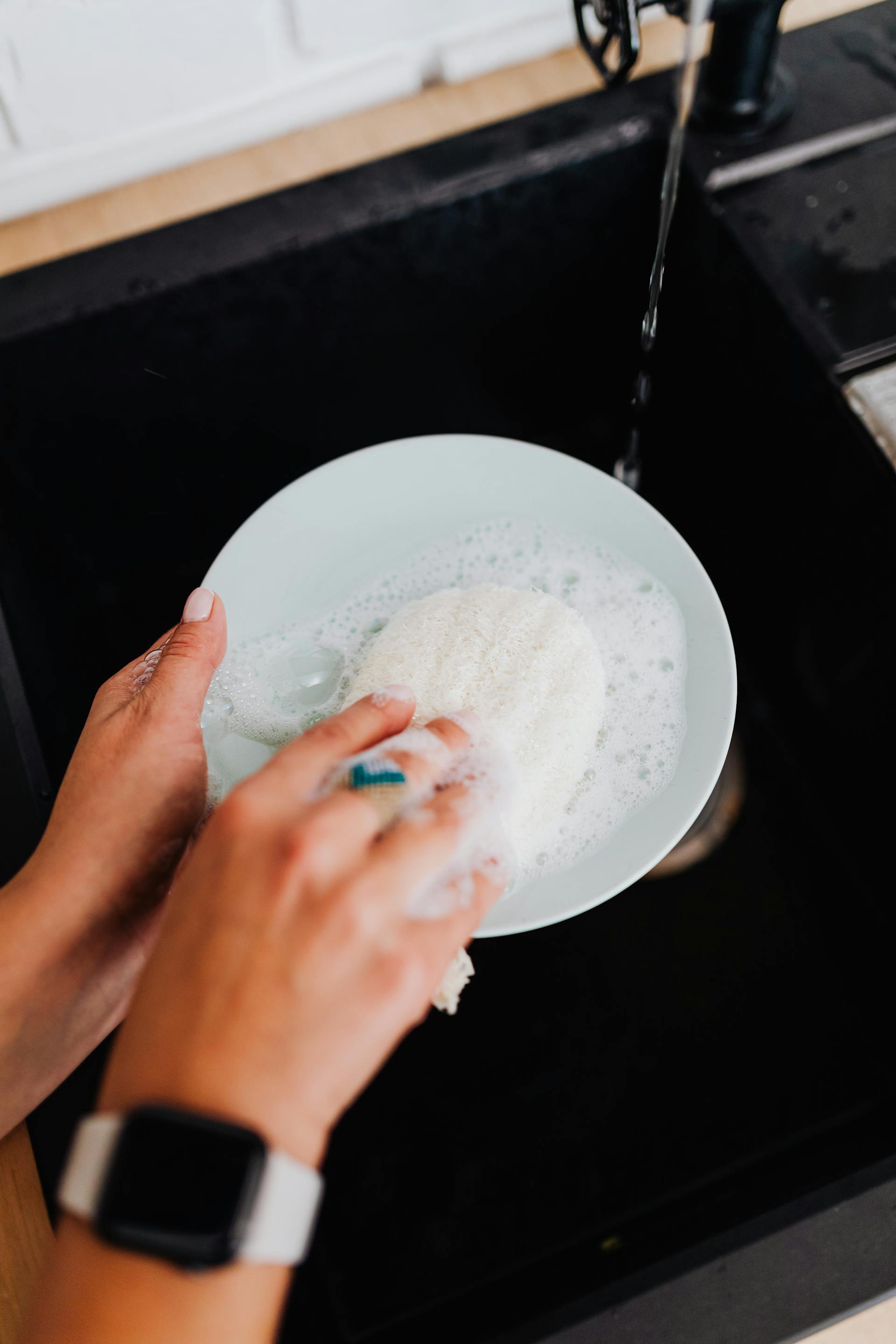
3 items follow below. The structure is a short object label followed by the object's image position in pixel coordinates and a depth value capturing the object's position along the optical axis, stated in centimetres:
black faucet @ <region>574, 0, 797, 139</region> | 75
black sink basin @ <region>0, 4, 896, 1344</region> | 76
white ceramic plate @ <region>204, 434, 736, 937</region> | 72
